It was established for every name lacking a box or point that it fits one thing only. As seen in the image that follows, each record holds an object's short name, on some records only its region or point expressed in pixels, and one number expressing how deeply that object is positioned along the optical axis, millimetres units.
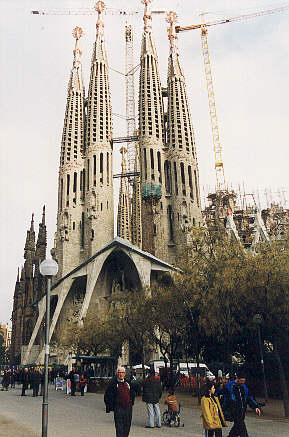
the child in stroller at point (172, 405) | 11425
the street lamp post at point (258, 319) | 14898
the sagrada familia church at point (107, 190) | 49344
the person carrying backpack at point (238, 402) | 7672
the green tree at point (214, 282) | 16094
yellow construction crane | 78812
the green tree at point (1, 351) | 74856
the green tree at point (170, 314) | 20202
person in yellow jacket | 7438
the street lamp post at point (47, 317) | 7754
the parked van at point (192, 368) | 29231
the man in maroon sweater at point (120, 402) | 6613
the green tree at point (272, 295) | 14016
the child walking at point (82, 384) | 21016
